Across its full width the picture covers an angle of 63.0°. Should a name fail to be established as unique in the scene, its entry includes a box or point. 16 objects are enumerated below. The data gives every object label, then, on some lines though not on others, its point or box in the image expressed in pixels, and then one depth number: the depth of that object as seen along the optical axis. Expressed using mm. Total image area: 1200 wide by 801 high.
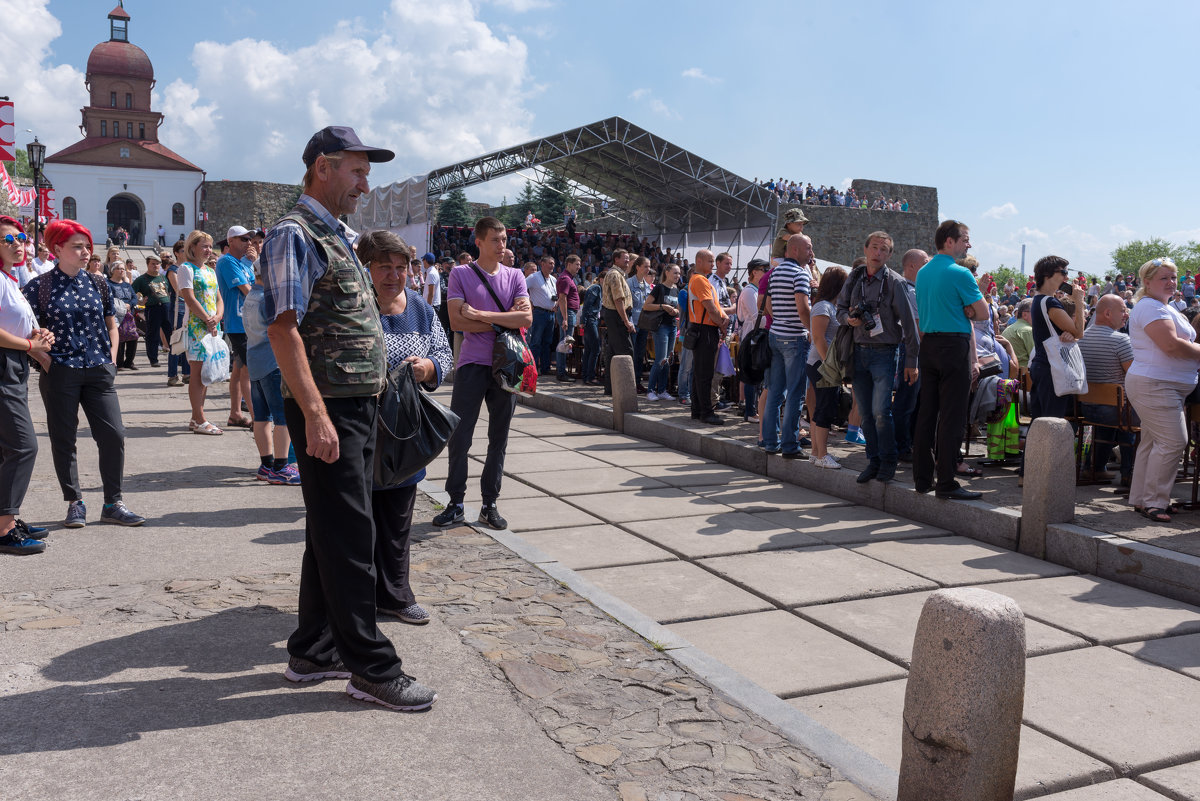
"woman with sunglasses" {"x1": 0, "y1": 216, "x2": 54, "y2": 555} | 4965
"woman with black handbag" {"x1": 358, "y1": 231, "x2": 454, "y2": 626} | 4059
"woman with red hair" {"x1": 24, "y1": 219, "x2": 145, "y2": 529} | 5398
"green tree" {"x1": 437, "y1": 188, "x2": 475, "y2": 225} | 52591
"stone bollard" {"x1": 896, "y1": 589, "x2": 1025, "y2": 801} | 2523
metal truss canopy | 29531
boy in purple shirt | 5730
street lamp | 22269
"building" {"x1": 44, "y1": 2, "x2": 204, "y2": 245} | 78500
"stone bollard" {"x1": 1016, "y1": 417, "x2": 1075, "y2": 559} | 5523
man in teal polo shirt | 6266
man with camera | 6727
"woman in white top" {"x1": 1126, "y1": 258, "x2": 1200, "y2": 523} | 5953
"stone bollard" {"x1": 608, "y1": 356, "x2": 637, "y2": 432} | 10328
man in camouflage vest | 3105
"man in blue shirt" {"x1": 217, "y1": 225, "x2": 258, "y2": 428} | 8406
